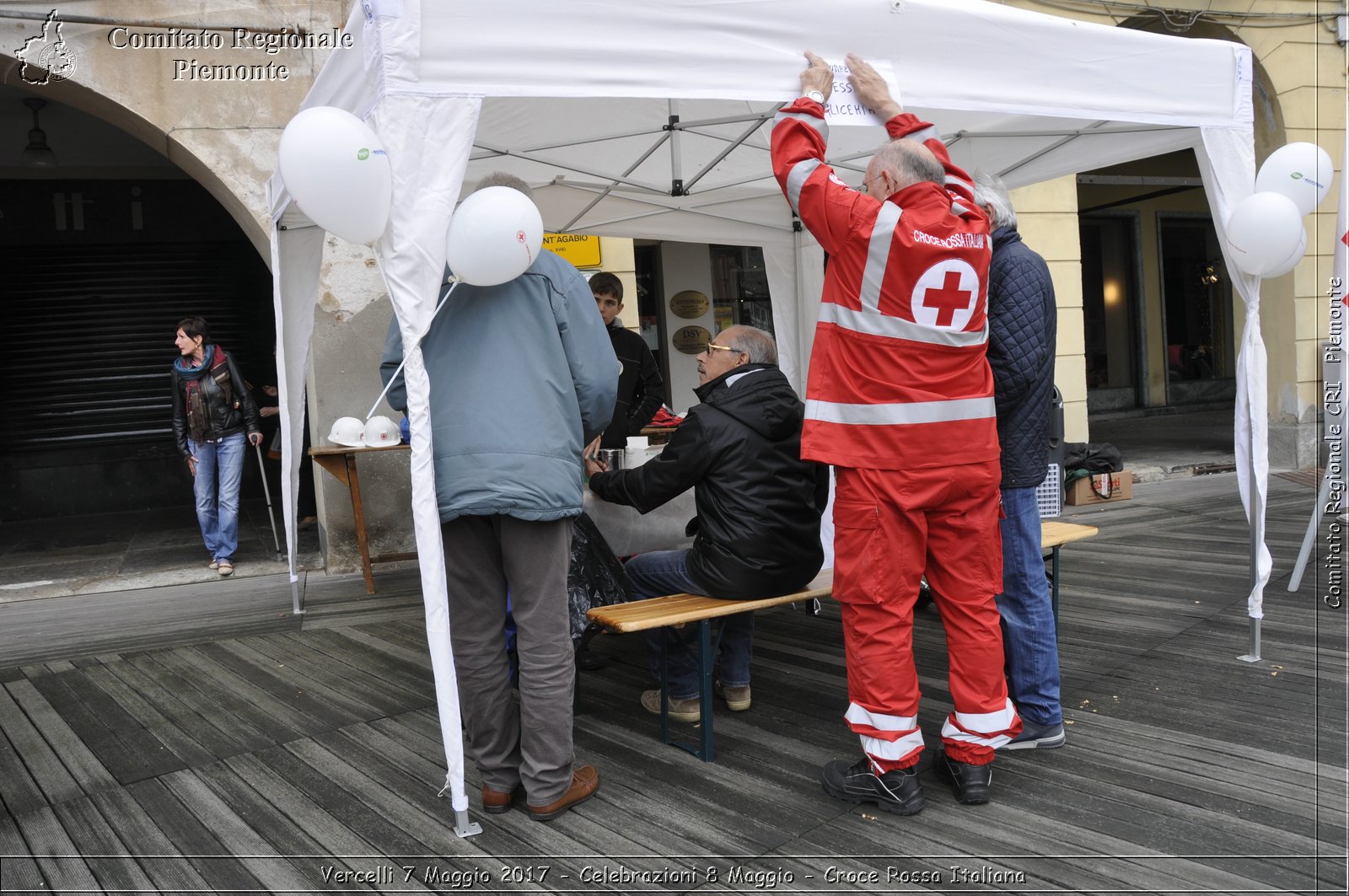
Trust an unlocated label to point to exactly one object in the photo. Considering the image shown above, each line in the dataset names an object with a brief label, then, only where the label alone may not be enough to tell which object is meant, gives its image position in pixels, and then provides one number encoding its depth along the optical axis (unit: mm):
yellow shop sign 7684
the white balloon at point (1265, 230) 3840
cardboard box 8414
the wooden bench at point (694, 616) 3191
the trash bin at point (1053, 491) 5617
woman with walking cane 6965
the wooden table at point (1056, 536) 4066
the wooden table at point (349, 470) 5949
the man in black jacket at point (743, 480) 3369
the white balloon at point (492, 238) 2736
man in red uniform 2791
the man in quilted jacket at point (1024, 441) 3225
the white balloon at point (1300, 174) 4121
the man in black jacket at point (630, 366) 5594
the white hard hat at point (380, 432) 6082
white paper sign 3125
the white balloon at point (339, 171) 2629
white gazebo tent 2746
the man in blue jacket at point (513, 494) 2879
